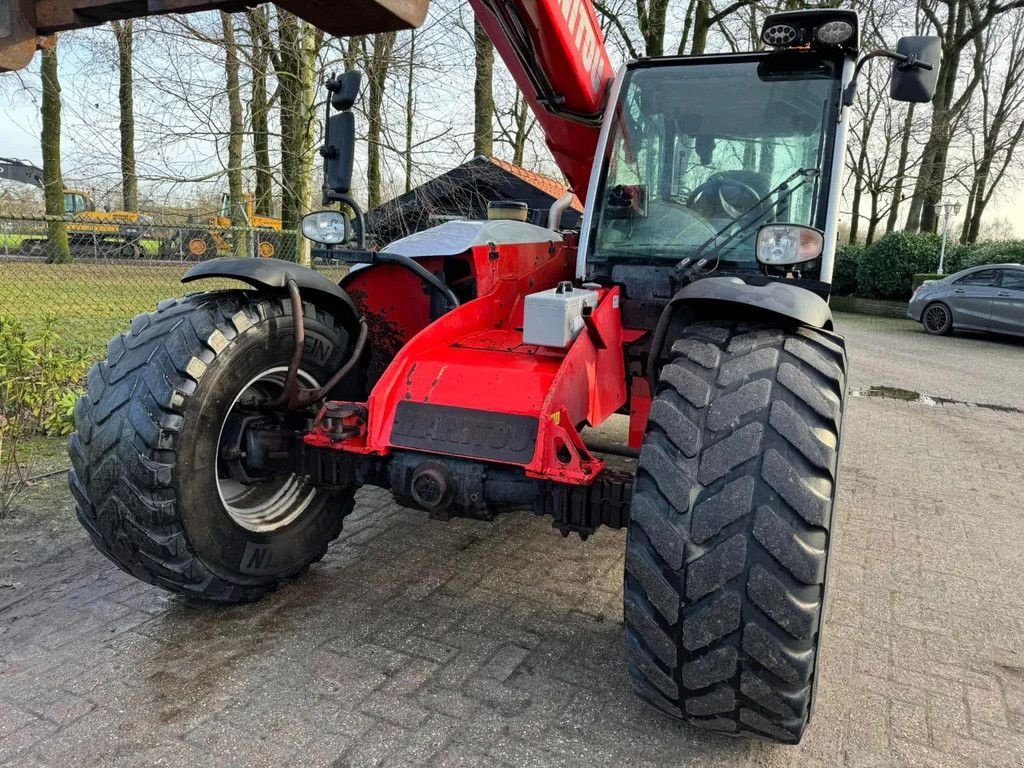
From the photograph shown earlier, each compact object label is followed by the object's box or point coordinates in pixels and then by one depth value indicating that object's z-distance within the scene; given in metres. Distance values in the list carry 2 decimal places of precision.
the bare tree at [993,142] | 27.88
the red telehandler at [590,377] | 2.22
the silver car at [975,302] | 15.10
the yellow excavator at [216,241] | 8.06
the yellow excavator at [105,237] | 7.30
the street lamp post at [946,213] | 21.39
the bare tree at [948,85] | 22.92
